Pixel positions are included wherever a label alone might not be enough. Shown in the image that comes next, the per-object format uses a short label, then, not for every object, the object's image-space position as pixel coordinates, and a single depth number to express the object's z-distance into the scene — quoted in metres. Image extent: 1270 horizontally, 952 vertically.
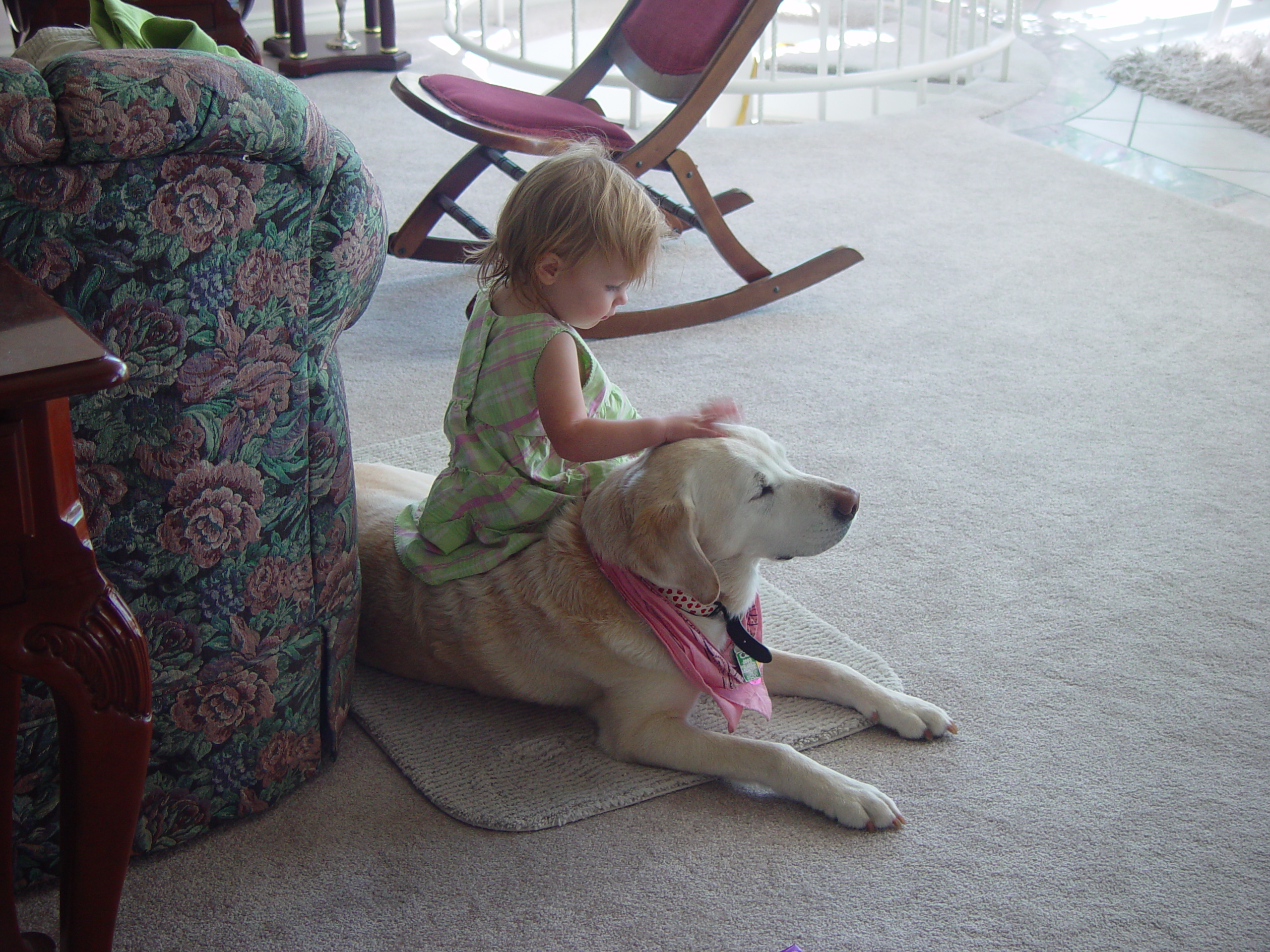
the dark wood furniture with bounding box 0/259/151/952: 0.80
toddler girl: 1.51
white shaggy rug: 4.46
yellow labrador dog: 1.38
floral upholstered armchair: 1.05
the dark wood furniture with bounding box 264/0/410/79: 4.64
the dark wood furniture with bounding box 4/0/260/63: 3.29
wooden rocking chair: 2.65
